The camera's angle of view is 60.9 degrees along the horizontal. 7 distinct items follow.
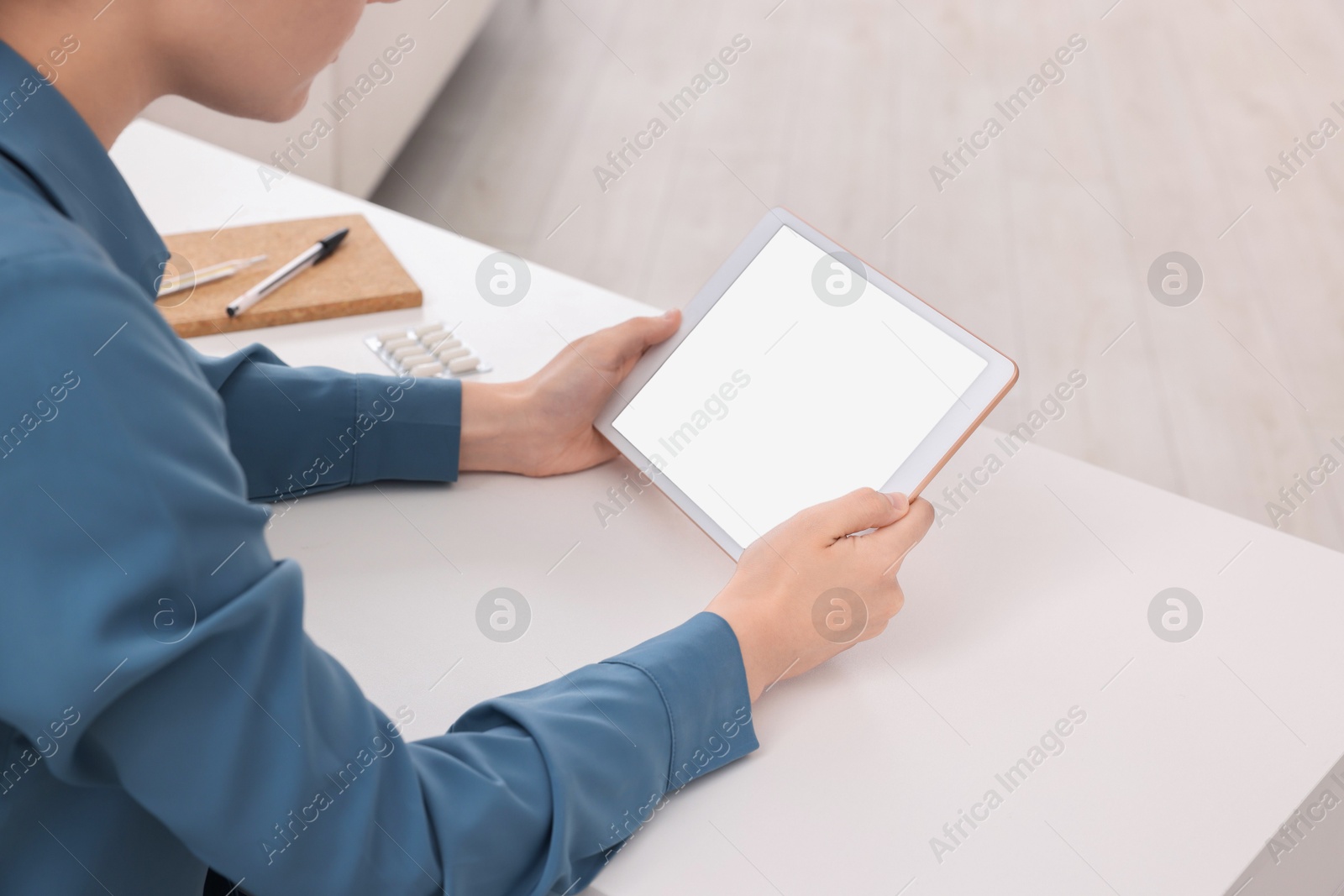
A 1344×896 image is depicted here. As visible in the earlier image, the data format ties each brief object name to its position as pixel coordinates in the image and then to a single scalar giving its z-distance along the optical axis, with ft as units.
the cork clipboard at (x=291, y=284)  3.59
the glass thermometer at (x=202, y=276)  3.63
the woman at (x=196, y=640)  1.54
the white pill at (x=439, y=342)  3.62
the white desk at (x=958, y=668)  2.22
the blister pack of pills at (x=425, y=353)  3.55
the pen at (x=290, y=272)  3.59
